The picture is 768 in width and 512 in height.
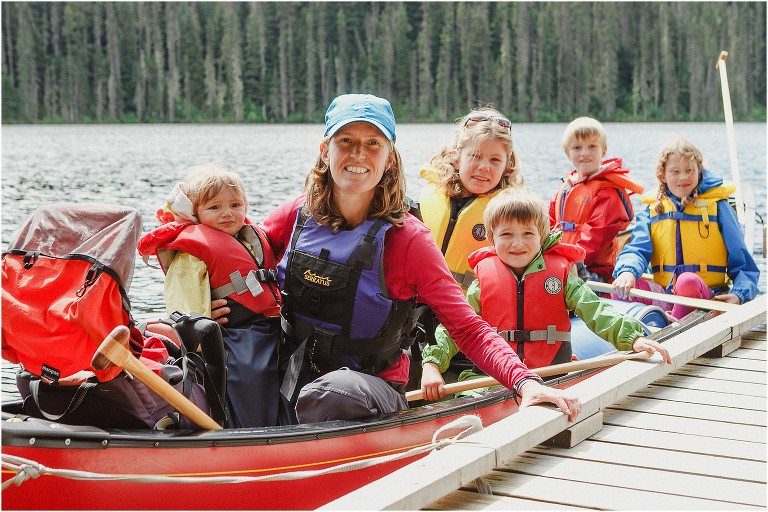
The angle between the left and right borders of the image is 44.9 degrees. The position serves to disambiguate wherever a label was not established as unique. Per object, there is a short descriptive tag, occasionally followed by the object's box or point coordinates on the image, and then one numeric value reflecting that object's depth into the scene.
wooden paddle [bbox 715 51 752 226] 6.91
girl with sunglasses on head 4.06
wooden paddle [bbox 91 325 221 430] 2.34
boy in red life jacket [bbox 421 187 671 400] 3.60
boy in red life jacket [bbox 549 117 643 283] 5.68
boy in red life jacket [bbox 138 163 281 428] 3.06
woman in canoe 2.83
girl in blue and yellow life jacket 5.16
